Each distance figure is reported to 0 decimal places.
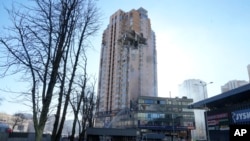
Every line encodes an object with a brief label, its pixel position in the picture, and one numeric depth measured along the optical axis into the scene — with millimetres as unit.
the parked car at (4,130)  22422
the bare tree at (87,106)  24656
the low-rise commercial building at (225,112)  30273
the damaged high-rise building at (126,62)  92312
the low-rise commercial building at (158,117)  78500
